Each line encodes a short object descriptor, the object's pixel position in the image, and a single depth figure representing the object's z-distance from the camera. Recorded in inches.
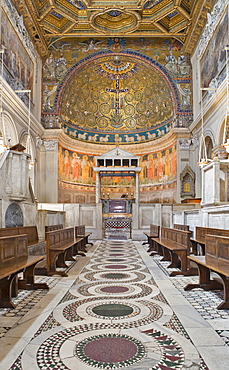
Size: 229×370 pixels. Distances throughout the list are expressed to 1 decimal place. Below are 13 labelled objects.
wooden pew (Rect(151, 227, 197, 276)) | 273.4
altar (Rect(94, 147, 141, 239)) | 631.8
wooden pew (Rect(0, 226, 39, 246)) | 287.6
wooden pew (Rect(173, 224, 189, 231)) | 371.6
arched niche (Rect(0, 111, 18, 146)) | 534.2
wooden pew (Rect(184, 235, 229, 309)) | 174.2
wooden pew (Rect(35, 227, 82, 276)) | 267.9
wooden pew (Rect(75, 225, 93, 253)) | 428.9
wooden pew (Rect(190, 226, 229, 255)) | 275.8
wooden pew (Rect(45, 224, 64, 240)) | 348.5
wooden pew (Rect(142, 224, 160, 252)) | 448.1
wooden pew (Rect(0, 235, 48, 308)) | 176.4
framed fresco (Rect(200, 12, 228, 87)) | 509.8
